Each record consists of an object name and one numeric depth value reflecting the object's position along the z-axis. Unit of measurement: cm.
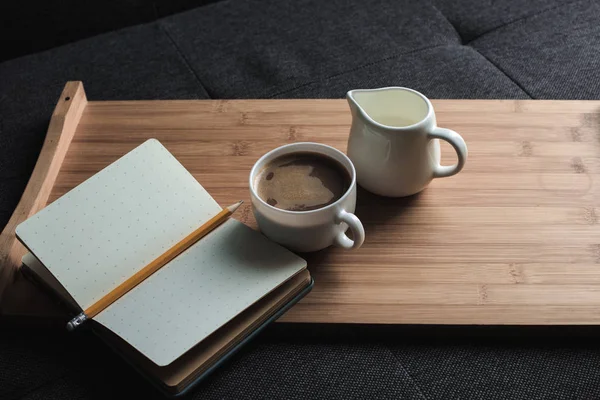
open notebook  74
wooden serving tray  80
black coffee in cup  82
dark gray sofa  79
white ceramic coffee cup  78
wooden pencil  76
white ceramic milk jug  83
